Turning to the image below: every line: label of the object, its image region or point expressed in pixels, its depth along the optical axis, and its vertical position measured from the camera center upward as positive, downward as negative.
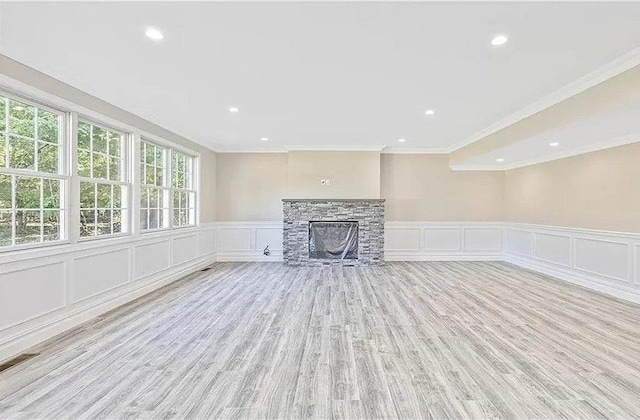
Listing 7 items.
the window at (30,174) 3.12 +0.32
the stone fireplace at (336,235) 7.85 -0.50
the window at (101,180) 4.14 +0.35
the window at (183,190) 6.59 +0.36
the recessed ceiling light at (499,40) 2.77 +1.33
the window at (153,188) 5.47 +0.34
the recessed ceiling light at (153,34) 2.70 +1.35
